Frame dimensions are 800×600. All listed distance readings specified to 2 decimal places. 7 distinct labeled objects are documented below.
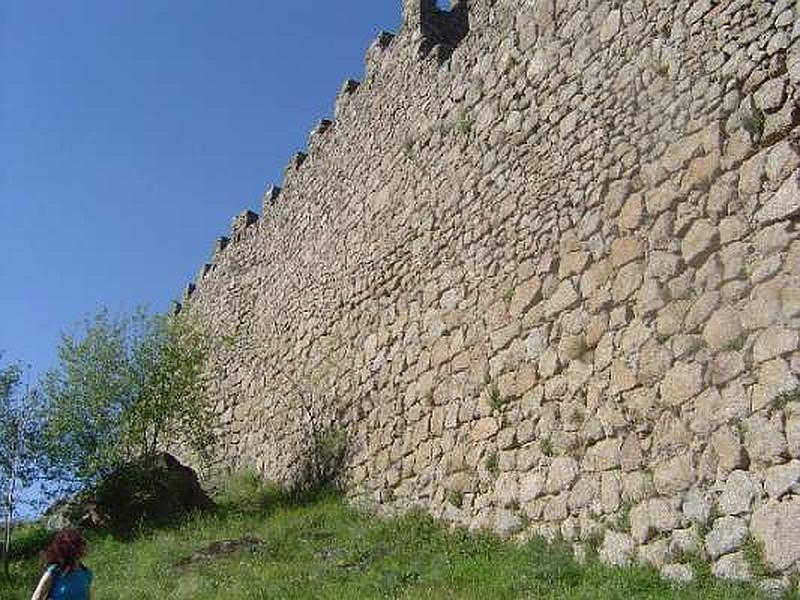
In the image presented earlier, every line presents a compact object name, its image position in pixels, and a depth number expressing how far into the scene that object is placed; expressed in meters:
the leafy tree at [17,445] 14.88
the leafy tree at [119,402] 14.66
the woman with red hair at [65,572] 7.21
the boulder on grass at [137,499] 13.51
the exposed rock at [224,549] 10.55
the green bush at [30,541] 13.73
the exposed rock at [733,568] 6.48
